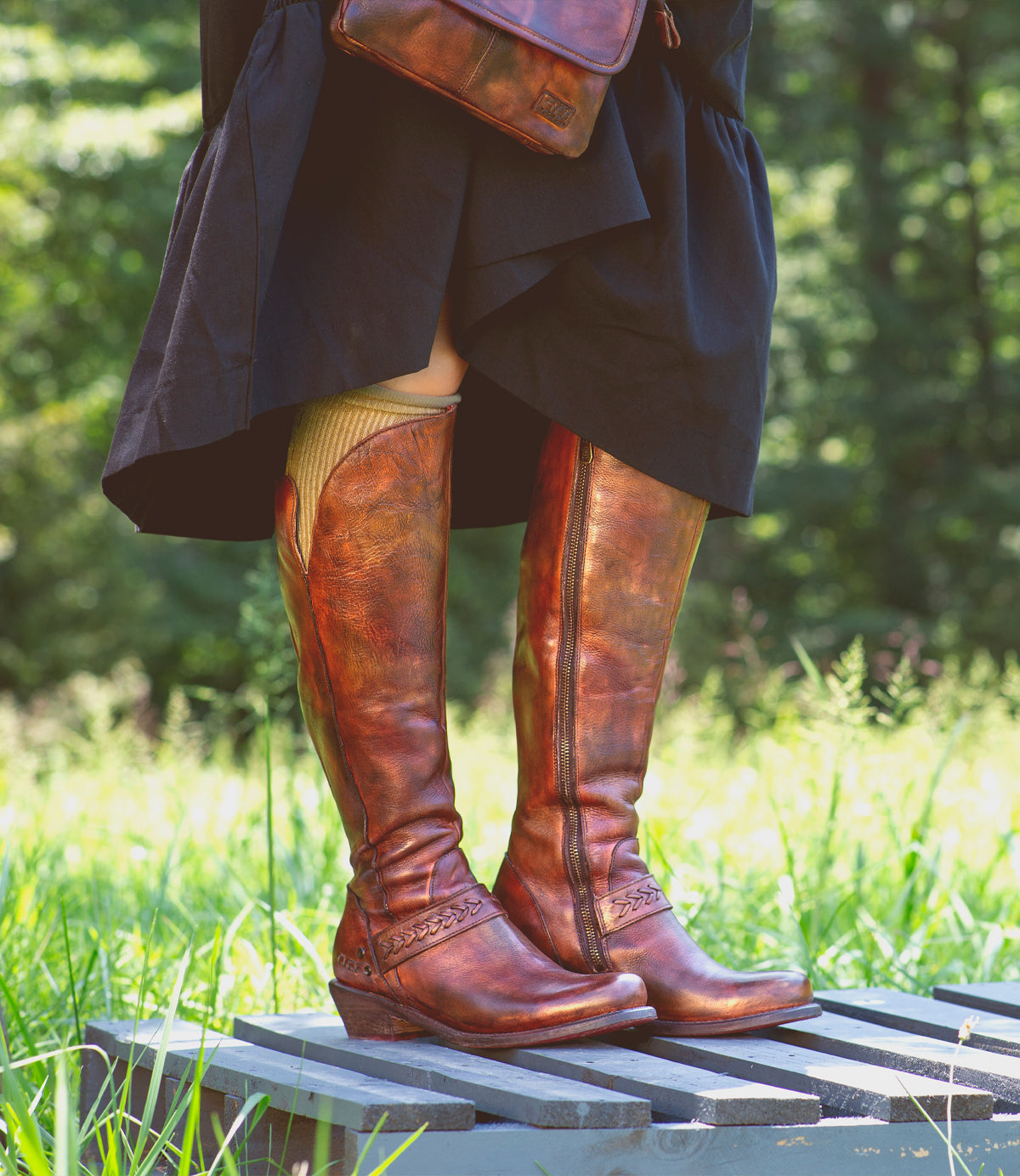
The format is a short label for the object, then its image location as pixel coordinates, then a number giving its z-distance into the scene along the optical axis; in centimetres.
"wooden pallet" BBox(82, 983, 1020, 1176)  271
